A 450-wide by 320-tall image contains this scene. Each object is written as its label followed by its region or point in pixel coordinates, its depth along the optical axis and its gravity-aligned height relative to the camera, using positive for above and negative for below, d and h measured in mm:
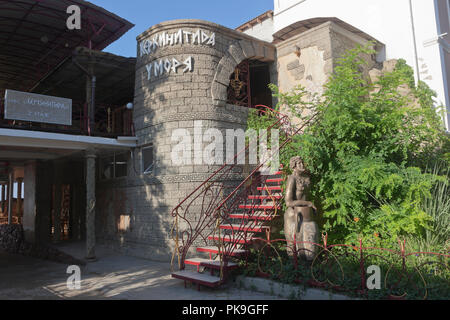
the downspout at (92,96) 10289 +3413
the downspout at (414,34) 11812 +5616
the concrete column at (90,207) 9797 -170
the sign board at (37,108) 8688 +2660
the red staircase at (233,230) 6145 -750
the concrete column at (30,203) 13211 +43
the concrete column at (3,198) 21362 +484
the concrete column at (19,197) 15703 +364
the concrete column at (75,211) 14741 -385
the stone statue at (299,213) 5836 -368
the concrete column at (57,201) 13795 +71
